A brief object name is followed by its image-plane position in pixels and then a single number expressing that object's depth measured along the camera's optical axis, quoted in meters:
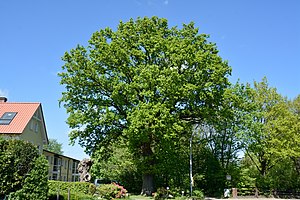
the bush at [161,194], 27.79
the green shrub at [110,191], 25.38
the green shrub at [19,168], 18.56
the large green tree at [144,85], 28.41
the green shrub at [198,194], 32.53
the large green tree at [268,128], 37.66
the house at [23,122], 32.59
